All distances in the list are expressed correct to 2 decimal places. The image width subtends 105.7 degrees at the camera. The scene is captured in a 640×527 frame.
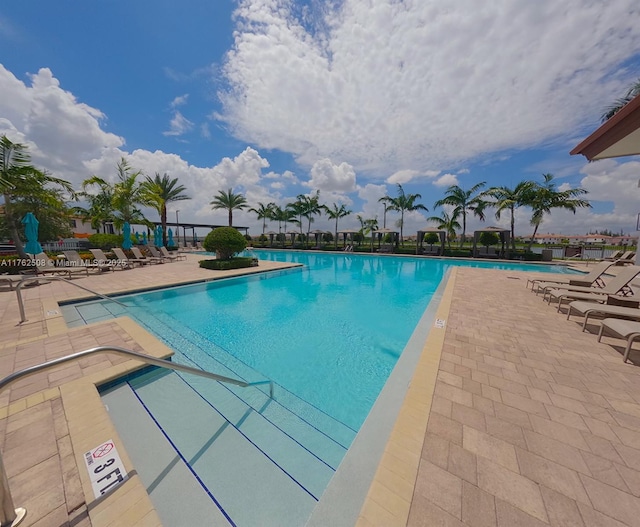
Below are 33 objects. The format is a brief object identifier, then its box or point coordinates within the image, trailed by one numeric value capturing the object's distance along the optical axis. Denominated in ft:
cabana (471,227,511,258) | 71.35
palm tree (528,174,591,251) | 65.46
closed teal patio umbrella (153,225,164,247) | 77.05
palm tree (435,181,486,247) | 75.51
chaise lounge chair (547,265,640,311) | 19.20
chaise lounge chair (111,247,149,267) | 44.09
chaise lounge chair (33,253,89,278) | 31.32
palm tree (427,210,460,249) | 81.97
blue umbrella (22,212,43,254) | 29.94
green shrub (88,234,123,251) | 64.13
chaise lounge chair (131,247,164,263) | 48.23
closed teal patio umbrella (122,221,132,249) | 53.31
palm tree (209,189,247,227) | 103.76
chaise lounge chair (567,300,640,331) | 14.62
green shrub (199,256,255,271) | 43.09
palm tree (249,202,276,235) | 127.95
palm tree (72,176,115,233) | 56.44
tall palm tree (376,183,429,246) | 91.35
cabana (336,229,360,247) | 96.84
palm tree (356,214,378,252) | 103.81
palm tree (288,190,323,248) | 113.70
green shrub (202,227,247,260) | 43.21
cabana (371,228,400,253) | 86.62
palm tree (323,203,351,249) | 108.99
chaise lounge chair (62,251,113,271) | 36.65
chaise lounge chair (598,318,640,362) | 11.44
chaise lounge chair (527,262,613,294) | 23.03
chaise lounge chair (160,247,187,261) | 57.15
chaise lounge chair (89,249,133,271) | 39.13
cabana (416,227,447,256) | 79.97
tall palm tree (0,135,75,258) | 31.09
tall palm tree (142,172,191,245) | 75.87
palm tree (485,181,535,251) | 67.10
